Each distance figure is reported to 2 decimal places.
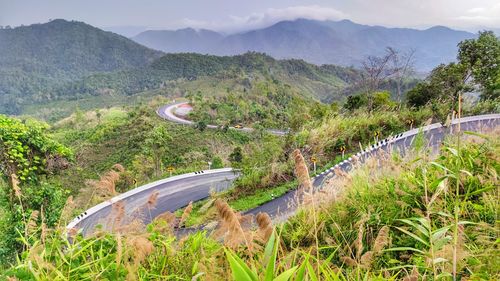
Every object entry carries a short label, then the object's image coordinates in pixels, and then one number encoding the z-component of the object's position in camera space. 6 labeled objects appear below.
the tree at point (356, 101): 22.15
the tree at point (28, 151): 9.30
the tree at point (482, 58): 19.95
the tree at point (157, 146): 26.09
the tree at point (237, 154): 22.86
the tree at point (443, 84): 17.94
